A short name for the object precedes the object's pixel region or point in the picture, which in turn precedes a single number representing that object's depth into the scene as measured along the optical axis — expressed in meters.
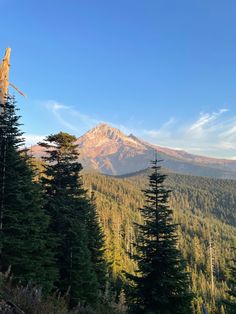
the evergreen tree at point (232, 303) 17.10
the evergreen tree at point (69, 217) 16.17
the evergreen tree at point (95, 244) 26.18
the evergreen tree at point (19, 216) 11.61
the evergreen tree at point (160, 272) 14.48
